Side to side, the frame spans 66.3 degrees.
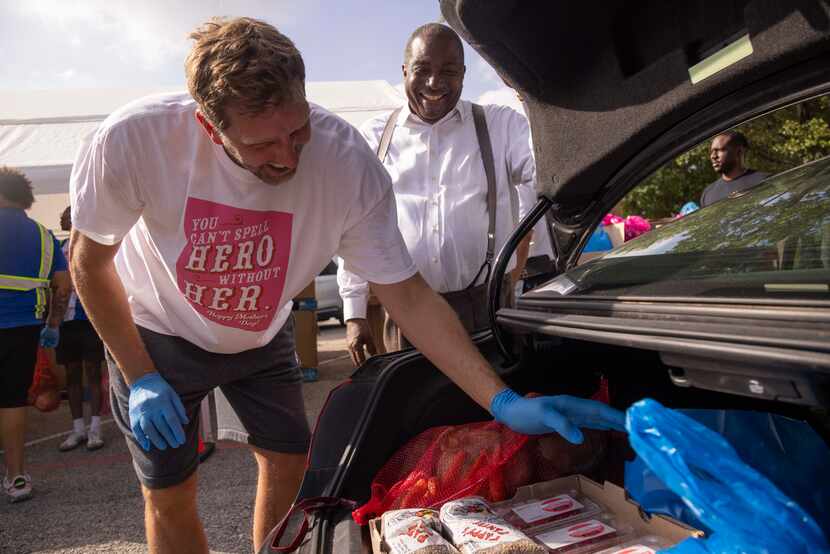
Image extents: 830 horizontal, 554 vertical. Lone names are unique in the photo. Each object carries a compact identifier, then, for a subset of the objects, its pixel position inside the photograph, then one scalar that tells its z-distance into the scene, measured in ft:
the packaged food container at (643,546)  3.59
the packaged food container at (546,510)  4.01
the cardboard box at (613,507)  3.59
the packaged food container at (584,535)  3.73
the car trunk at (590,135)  3.32
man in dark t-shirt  13.21
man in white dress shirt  8.26
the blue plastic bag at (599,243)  13.23
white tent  19.60
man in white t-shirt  4.76
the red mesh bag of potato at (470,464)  4.21
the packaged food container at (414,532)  3.47
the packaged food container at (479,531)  3.47
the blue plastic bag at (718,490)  2.60
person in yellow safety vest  11.75
